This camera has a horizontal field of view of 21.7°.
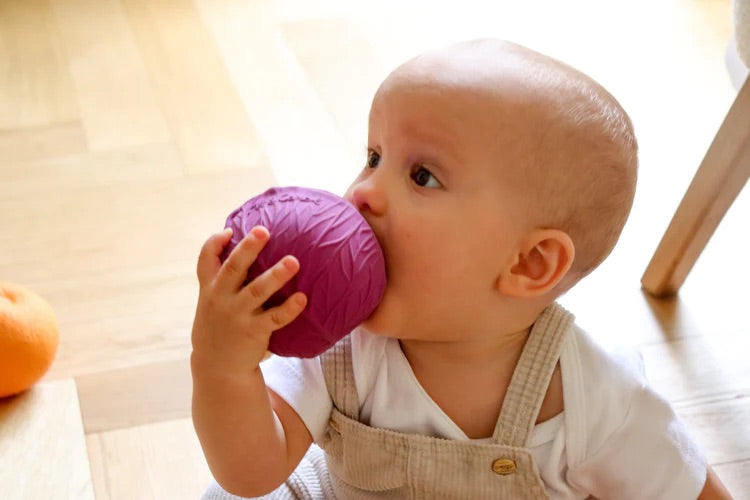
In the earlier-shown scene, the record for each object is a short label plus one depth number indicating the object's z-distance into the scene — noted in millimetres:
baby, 1051
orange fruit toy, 1318
